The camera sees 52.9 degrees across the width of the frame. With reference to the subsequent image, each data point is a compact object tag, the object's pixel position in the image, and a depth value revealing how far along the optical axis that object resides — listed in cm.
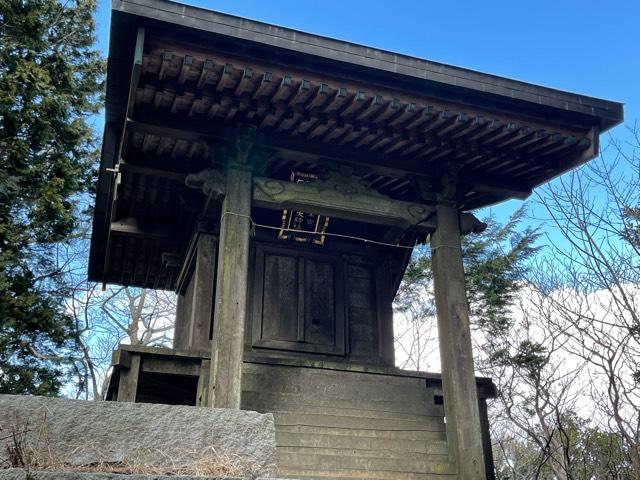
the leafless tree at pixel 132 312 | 1881
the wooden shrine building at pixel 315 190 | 606
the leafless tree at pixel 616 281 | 671
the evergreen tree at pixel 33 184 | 1151
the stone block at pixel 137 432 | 319
